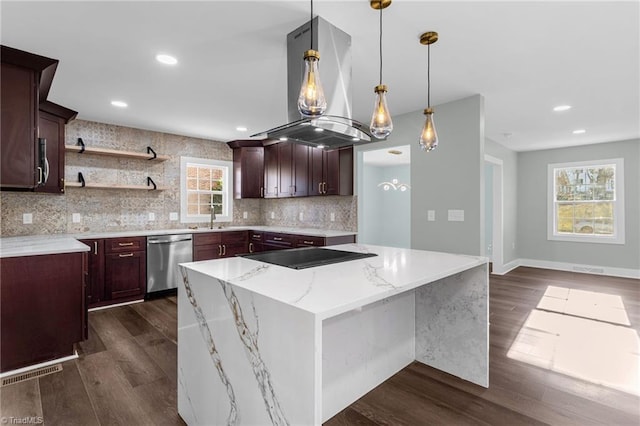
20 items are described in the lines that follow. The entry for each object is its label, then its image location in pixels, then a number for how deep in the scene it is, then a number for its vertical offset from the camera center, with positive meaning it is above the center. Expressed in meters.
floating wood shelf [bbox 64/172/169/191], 3.96 +0.38
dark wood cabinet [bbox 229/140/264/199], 5.56 +0.82
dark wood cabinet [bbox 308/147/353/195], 4.47 +0.62
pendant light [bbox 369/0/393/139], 1.92 +0.60
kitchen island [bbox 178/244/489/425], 1.10 -0.62
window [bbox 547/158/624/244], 5.71 +0.25
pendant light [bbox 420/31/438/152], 2.20 +0.60
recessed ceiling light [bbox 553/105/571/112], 3.76 +1.30
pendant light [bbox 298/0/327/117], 1.61 +0.63
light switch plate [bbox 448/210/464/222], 3.46 -0.01
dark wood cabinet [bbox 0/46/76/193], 2.42 +0.78
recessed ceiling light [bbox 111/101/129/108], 3.51 +1.25
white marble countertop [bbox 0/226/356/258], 2.47 -0.27
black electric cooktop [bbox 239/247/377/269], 1.81 -0.28
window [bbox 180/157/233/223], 5.12 +0.42
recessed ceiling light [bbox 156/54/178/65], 2.49 +1.25
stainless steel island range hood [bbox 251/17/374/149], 2.00 +0.88
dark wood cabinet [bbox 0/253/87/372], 2.36 -0.75
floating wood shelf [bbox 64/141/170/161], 3.90 +0.81
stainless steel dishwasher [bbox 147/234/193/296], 4.21 -0.61
